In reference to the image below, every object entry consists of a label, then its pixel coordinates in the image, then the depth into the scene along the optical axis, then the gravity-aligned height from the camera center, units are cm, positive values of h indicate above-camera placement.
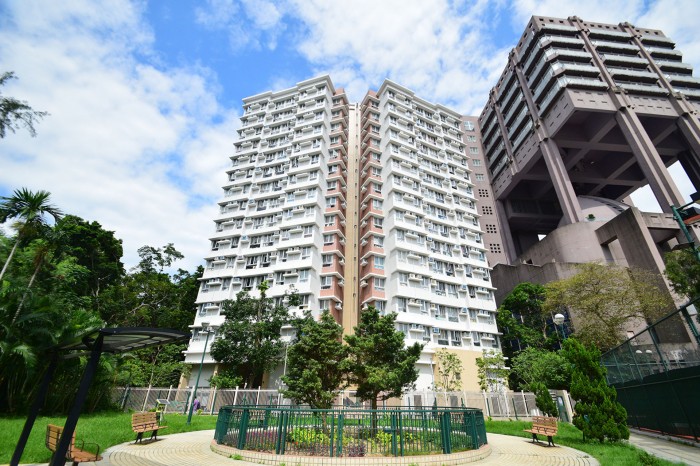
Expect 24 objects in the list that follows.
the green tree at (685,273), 2705 +1013
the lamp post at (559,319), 1874 +441
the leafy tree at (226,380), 2848 +182
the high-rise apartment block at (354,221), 3703 +2128
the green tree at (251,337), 2953 +547
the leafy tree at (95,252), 3700 +1580
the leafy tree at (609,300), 3061 +898
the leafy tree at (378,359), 1608 +214
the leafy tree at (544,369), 2911 +304
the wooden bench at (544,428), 1275 -75
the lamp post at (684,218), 1304 +698
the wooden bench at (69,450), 770 -100
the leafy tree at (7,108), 1450 +1155
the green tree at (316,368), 1611 +168
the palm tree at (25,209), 1759 +923
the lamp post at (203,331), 1817 +613
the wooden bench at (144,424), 1210 -68
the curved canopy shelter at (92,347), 600 +110
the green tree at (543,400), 1608 +27
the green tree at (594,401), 1169 +18
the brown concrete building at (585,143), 4303 +3849
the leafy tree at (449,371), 3180 +303
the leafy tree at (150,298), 3559 +1098
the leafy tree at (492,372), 3127 +300
